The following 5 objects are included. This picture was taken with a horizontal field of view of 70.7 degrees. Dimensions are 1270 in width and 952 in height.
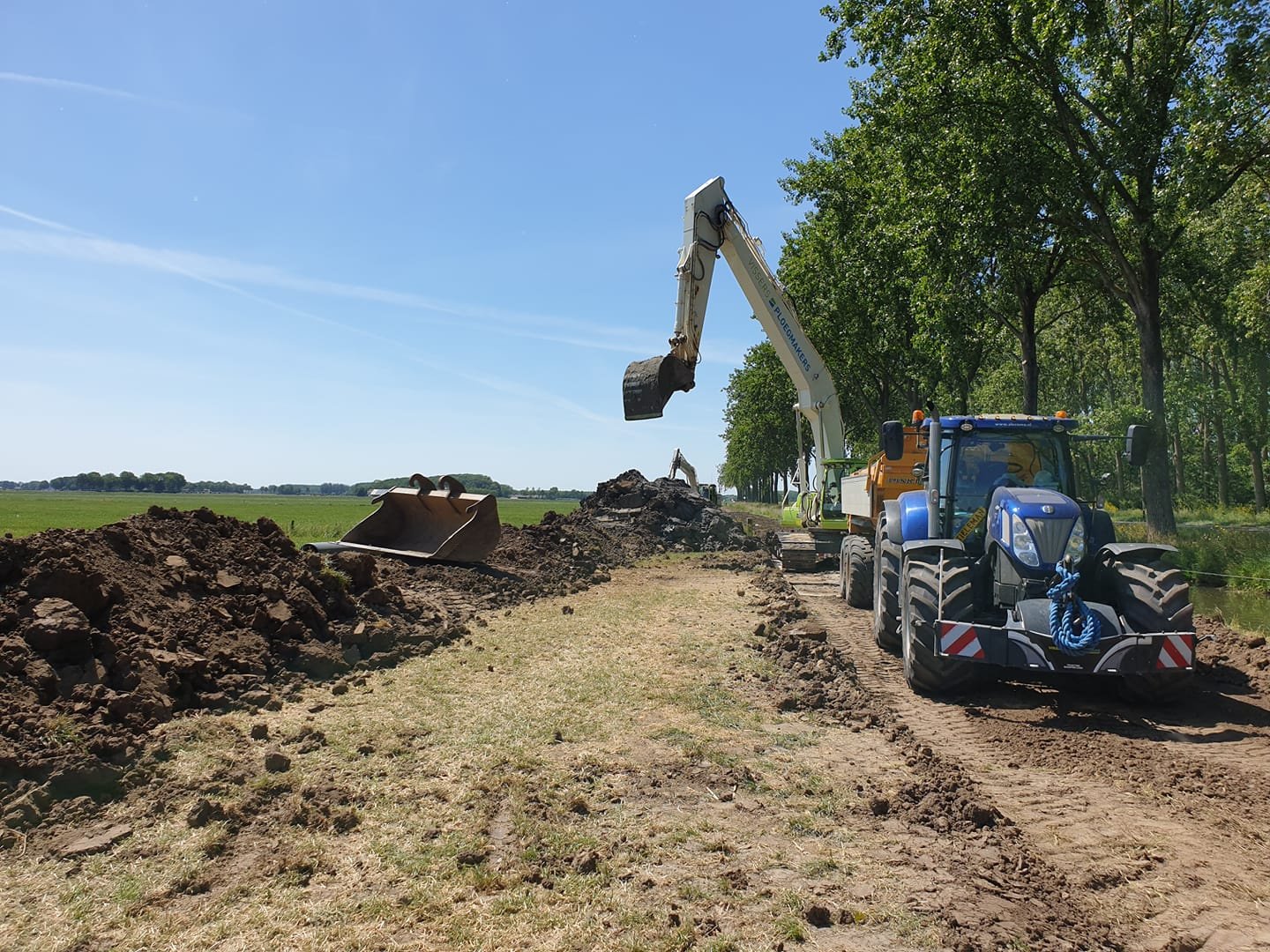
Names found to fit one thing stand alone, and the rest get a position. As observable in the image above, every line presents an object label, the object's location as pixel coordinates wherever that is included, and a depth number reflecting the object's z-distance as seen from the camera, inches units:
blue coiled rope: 276.5
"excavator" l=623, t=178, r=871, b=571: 623.2
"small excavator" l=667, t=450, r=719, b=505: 1253.7
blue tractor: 282.0
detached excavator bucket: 583.2
